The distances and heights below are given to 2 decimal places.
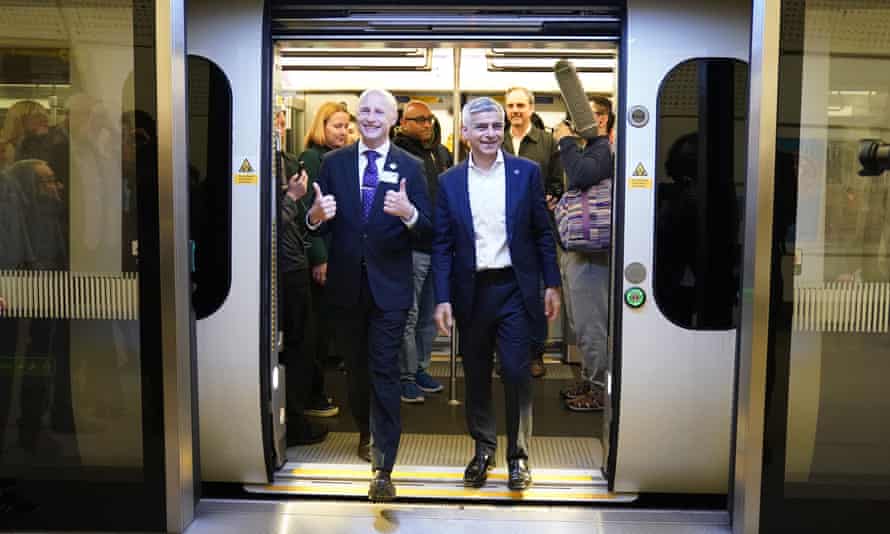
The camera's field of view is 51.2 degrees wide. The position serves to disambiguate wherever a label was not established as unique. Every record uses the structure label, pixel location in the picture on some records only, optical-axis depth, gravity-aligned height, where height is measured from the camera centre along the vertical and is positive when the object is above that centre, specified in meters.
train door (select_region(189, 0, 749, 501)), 4.03 -0.12
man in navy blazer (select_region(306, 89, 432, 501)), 4.19 -0.18
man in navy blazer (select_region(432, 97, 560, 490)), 4.20 -0.27
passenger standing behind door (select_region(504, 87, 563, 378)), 5.80 +0.41
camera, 3.40 +0.20
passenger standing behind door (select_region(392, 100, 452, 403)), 5.87 -0.52
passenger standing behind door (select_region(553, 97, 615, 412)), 5.21 -0.52
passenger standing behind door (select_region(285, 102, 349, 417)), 5.27 -0.30
